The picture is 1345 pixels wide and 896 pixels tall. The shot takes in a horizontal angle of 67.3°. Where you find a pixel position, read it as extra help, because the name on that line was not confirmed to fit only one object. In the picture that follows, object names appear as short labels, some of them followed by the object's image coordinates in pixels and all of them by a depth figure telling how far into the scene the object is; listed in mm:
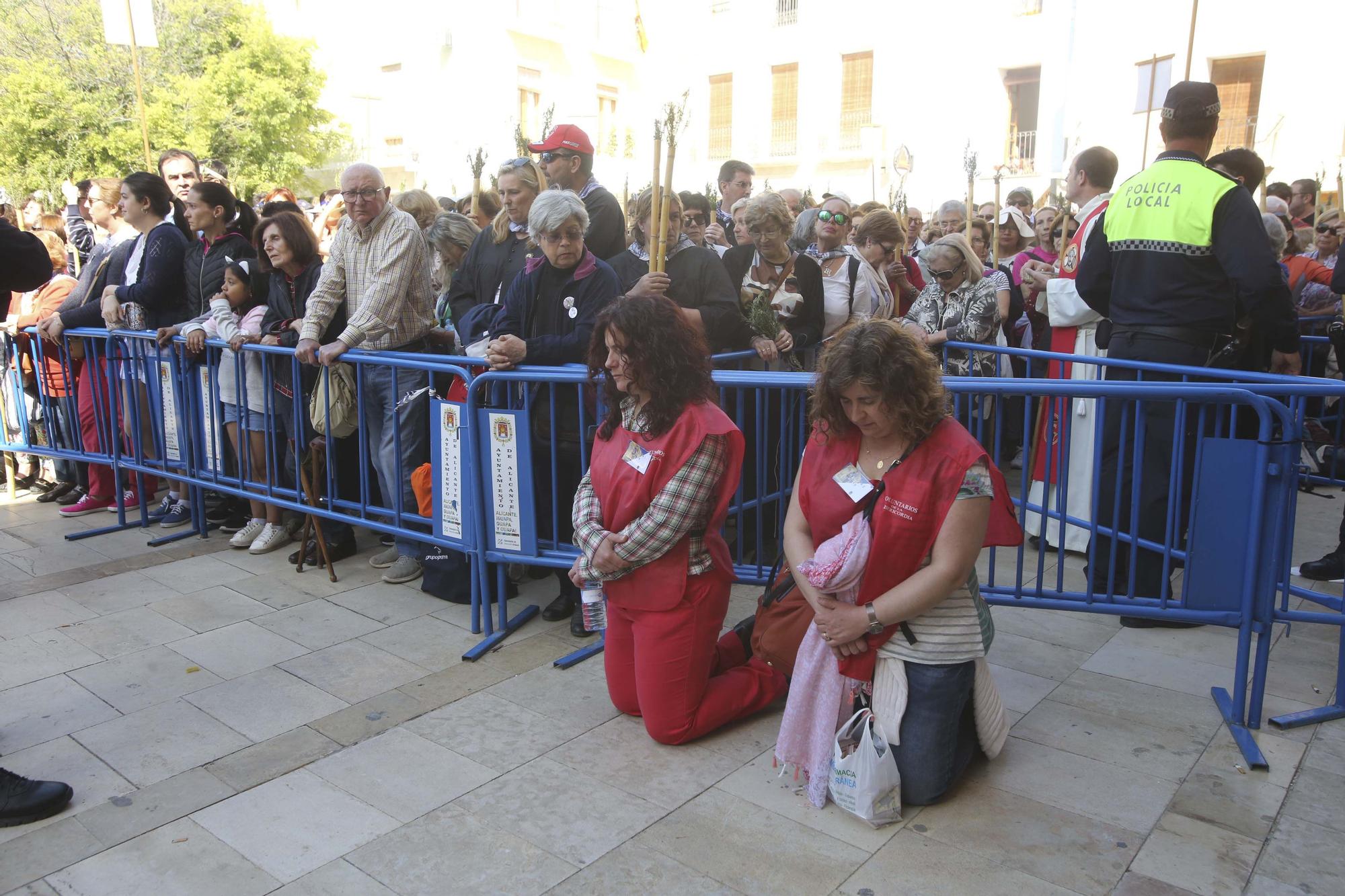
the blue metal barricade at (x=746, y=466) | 3303
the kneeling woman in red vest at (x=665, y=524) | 3361
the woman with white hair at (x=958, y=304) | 5781
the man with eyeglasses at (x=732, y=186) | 7828
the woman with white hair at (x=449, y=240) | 6098
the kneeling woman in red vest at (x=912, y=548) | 2916
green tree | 23391
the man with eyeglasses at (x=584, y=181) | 5305
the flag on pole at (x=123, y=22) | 8594
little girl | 5480
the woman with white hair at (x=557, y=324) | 4336
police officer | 4152
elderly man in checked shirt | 4953
